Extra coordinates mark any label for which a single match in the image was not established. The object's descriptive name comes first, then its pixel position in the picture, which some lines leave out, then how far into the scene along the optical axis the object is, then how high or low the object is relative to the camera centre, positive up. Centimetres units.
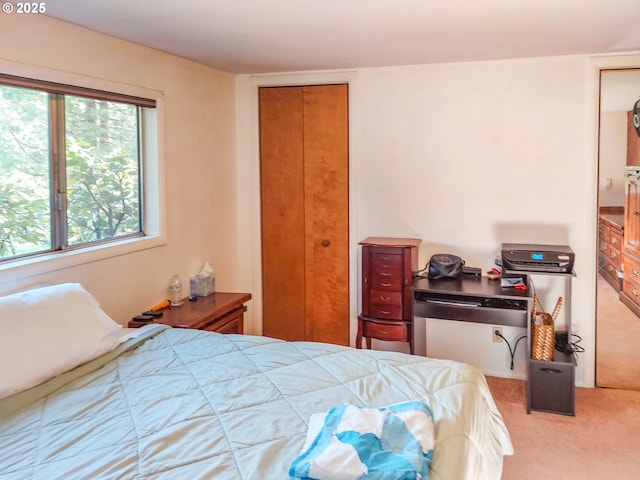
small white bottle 322 -48
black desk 313 -55
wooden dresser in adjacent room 346 -20
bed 145 -65
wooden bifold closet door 395 +6
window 234 +27
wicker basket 311 -75
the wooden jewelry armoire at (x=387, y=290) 337 -49
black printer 308 -27
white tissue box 345 -46
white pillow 182 -46
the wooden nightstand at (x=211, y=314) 288 -58
